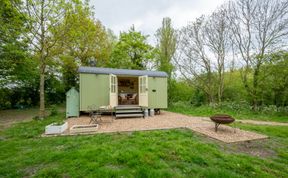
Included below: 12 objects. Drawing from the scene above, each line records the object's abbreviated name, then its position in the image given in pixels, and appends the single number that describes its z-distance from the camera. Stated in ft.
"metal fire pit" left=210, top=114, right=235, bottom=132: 15.71
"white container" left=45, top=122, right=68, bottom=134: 15.49
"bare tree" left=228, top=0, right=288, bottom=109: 30.81
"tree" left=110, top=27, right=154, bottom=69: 45.37
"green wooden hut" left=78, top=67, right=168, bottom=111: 25.52
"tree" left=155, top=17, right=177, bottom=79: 43.96
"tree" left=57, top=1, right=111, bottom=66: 42.60
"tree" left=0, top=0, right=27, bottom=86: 21.79
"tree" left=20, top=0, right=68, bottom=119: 22.31
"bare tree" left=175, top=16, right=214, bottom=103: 40.75
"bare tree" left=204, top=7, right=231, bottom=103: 37.19
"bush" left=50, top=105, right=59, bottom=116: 28.33
